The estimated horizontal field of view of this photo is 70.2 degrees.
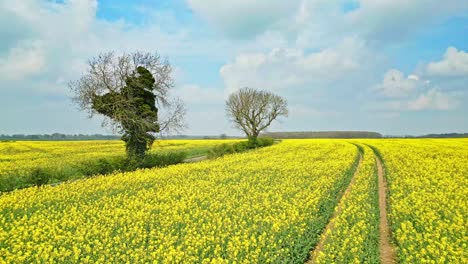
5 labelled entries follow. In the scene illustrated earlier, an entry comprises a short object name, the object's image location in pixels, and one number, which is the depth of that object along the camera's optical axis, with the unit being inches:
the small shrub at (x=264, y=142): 2308.1
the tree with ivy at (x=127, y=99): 1076.5
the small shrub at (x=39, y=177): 742.0
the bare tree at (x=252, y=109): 2731.3
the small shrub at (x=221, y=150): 1442.4
